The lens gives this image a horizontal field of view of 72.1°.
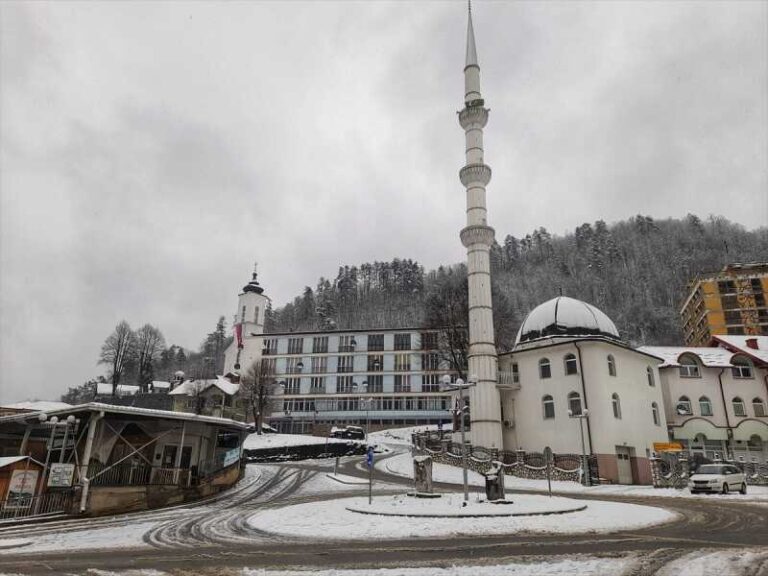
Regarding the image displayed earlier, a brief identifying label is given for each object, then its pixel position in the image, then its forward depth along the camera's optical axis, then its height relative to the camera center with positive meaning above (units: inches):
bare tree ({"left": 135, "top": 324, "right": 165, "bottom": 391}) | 3177.7 +599.8
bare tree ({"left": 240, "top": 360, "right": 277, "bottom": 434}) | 2284.4 +280.3
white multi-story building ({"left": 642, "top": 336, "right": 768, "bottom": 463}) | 1555.1 +169.2
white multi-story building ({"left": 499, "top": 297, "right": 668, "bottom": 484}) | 1320.1 +167.8
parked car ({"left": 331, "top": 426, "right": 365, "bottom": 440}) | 2183.8 +78.1
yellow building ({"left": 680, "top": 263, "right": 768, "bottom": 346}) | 3181.6 +941.9
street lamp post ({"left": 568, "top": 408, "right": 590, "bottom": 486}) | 1147.4 -26.1
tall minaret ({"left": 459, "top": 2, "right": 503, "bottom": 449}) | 1438.2 +502.2
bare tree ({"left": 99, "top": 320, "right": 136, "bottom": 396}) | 3014.3 +554.2
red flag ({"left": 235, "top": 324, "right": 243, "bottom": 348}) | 3213.6 +680.7
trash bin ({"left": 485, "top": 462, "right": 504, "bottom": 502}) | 737.3 -37.9
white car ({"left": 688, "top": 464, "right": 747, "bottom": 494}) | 943.0 -33.4
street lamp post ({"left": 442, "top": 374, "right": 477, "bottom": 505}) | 755.4 +106.0
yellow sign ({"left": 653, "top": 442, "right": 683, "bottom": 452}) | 1224.2 +27.4
